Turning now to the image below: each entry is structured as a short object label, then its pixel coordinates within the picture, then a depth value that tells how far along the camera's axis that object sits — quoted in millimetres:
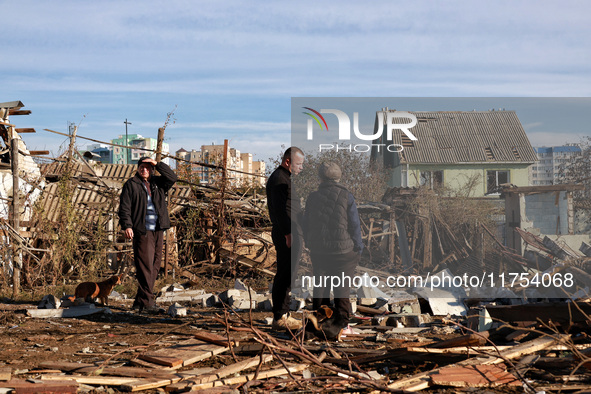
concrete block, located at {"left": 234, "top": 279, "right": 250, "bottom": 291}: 10458
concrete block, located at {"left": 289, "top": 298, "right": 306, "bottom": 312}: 8366
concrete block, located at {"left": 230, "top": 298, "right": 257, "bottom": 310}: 8430
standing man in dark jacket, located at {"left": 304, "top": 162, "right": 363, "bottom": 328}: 6086
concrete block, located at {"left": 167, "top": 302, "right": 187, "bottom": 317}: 7773
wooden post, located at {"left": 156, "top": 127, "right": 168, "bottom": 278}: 10962
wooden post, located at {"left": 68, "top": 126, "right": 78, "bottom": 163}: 10922
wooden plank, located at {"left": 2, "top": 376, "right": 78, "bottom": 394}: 4057
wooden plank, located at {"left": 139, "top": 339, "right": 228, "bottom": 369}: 4906
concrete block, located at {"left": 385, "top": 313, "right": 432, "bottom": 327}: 7176
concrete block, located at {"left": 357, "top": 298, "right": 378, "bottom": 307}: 8462
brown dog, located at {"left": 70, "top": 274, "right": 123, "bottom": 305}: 8531
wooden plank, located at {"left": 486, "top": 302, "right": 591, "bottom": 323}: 6184
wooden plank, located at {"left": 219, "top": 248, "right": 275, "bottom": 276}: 11852
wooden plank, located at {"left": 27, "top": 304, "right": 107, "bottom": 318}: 7750
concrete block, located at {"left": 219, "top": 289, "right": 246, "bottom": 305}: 8859
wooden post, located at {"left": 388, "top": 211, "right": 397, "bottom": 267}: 11438
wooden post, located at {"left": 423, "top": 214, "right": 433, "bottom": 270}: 11281
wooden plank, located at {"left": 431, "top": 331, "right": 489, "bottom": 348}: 5160
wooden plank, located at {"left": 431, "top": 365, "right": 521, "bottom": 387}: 4316
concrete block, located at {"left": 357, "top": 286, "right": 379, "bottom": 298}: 9125
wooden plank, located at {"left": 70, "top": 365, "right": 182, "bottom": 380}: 4523
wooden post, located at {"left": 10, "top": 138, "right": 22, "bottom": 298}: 9297
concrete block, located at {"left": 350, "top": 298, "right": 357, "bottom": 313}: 7974
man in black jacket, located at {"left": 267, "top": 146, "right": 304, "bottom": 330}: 6273
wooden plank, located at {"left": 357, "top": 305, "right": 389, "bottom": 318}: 7816
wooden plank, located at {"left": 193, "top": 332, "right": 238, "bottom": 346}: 5590
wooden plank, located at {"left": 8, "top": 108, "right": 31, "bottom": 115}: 12758
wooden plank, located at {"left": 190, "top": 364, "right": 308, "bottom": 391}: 4301
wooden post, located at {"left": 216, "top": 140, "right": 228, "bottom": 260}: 11718
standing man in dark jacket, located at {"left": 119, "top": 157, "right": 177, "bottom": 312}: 7938
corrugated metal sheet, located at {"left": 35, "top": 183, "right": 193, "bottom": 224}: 11016
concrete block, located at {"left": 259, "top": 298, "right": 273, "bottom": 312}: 8617
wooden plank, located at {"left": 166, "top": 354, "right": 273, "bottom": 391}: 4309
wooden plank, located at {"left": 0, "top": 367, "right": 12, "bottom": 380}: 4402
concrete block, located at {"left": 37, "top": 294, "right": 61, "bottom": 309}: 8305
